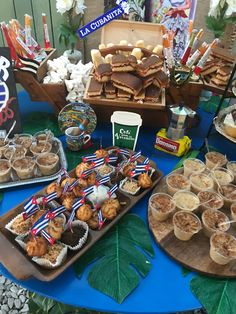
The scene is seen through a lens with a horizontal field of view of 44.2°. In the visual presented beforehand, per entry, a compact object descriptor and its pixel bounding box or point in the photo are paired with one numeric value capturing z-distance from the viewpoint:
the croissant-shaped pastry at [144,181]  1.44
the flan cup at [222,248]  1.15
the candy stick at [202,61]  1.65
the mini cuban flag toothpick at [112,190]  1.32
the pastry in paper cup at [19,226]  1.18
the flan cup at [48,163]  1.49
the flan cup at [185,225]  1.23
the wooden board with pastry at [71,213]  1.10
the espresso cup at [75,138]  1.66
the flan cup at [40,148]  1.59
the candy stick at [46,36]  1.97
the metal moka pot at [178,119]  1.61
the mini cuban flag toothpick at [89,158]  1.48
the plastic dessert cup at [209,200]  1.34
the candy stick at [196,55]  1.70
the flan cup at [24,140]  1.63
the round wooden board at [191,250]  1.16
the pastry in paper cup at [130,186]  1.41
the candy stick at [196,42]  1.78
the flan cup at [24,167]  1.46
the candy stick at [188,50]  1.74
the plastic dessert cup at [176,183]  1.42
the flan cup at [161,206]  1.30
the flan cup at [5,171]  1.45
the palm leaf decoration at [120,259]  1.11
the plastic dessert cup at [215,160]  1.58
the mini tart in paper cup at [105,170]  1.48
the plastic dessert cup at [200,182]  1.43
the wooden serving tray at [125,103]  1.63
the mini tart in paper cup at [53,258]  1.09
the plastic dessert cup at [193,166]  1.53
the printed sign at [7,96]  1.60
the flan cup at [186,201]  1.33
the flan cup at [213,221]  1.25
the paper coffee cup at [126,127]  1.60
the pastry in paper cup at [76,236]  1.17
